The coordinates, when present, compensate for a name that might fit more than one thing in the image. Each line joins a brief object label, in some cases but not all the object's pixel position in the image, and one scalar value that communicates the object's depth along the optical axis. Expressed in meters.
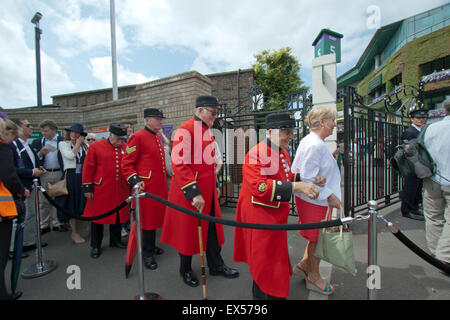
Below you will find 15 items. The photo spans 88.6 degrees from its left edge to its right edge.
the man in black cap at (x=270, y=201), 1.76
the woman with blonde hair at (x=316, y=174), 2.17
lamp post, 9.15
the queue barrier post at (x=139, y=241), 2.16
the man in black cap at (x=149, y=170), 2.96
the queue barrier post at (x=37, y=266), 2.82
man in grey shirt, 2.68
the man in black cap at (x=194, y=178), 2.39
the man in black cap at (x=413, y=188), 4.51
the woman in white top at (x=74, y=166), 4.03
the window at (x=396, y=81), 23.04
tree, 23.19
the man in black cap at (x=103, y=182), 3.38
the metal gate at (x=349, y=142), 3.89
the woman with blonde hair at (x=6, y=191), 2.10
